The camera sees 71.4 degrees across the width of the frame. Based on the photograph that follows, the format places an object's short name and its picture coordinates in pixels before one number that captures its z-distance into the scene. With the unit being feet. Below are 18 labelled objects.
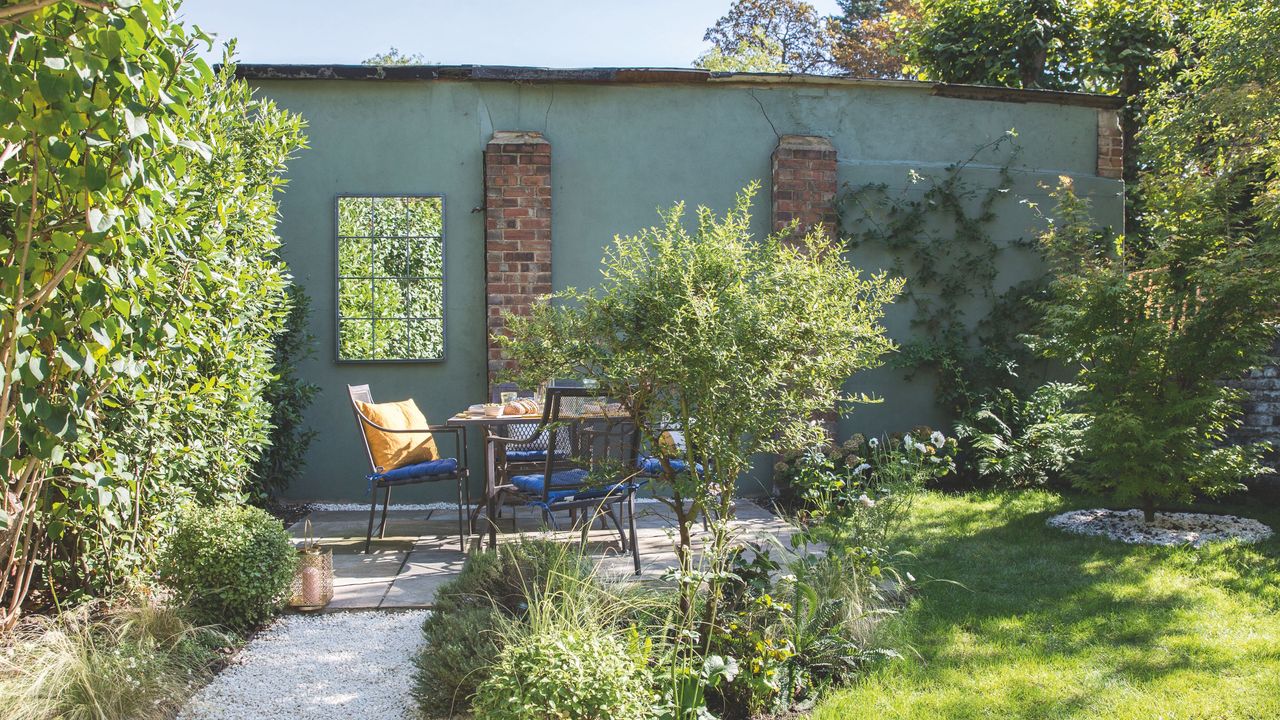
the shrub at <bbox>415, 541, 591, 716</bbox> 8.85
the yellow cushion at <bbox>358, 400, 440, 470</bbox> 17.56
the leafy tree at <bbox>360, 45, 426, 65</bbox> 70.95
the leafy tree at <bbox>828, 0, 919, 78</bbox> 57.62
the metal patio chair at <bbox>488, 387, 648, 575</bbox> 13.47
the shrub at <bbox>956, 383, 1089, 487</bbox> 20.97
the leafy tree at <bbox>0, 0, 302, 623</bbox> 6.93
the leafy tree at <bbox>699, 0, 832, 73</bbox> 68.90
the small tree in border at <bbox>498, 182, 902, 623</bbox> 9.39
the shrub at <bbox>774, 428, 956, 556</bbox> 11.62
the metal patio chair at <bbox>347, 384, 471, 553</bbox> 16.49
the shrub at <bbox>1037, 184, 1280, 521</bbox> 16.05
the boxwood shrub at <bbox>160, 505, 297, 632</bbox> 11.21
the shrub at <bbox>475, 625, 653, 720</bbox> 6.89
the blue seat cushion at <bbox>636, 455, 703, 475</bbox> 16.10
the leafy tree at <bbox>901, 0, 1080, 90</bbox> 34.30
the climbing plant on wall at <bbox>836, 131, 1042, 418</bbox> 23.44
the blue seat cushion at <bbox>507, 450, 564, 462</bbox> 17.84
